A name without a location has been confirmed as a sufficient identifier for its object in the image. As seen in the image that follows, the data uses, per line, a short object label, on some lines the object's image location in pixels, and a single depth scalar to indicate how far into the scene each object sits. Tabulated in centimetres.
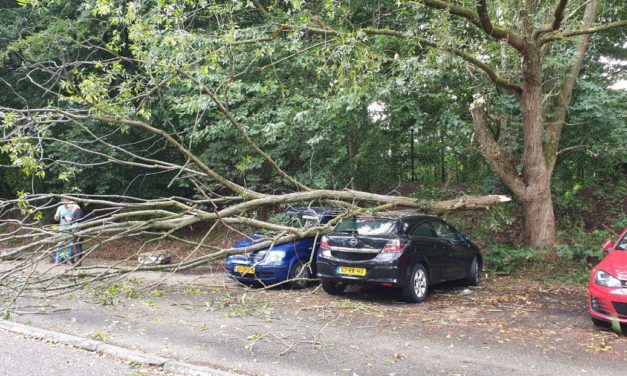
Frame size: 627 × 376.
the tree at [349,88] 977
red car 654
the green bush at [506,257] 1150
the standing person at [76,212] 1425
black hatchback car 852
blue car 1002
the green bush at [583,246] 1106
